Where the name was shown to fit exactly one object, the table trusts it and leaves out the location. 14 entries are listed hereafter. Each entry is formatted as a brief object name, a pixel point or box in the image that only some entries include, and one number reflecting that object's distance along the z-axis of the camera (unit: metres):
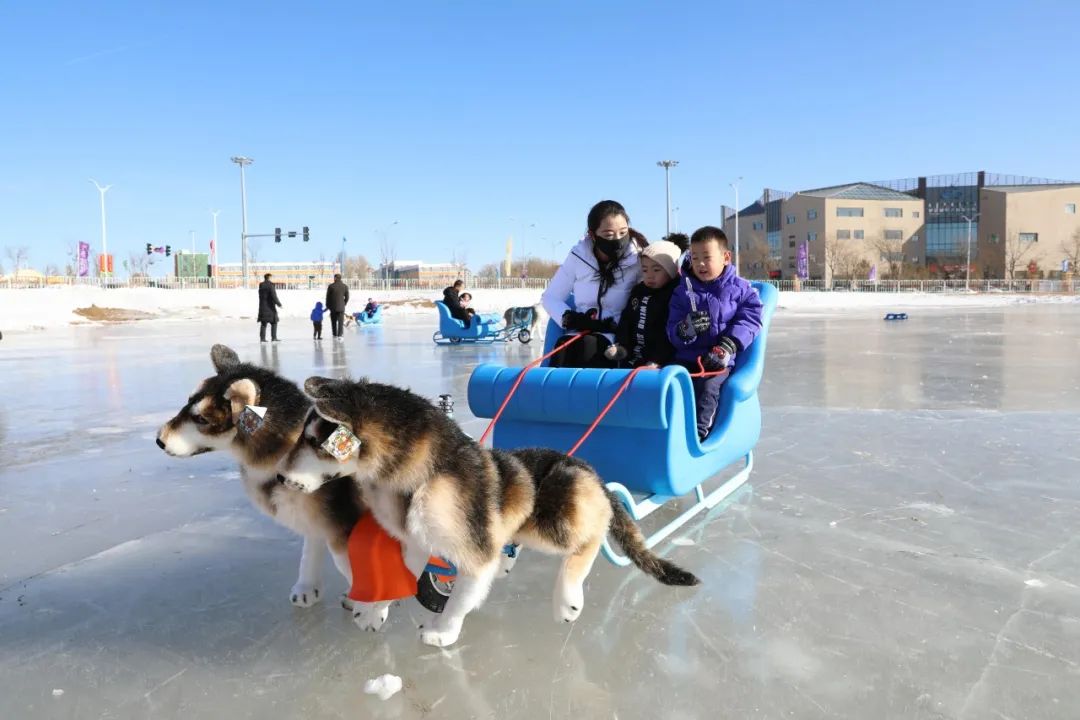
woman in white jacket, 3.73
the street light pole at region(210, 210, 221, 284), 59.09
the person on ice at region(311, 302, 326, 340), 15.54
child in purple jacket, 3.37
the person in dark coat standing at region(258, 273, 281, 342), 15.06
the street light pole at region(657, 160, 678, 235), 47.91
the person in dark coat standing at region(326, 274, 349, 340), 16.02
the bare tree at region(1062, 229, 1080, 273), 67.81
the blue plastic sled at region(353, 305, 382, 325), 21.77
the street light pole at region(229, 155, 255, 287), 45.59
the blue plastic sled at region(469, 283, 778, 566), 2.86
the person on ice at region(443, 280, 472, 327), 14.54
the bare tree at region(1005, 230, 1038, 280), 70.39
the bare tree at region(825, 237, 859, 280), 72.94
